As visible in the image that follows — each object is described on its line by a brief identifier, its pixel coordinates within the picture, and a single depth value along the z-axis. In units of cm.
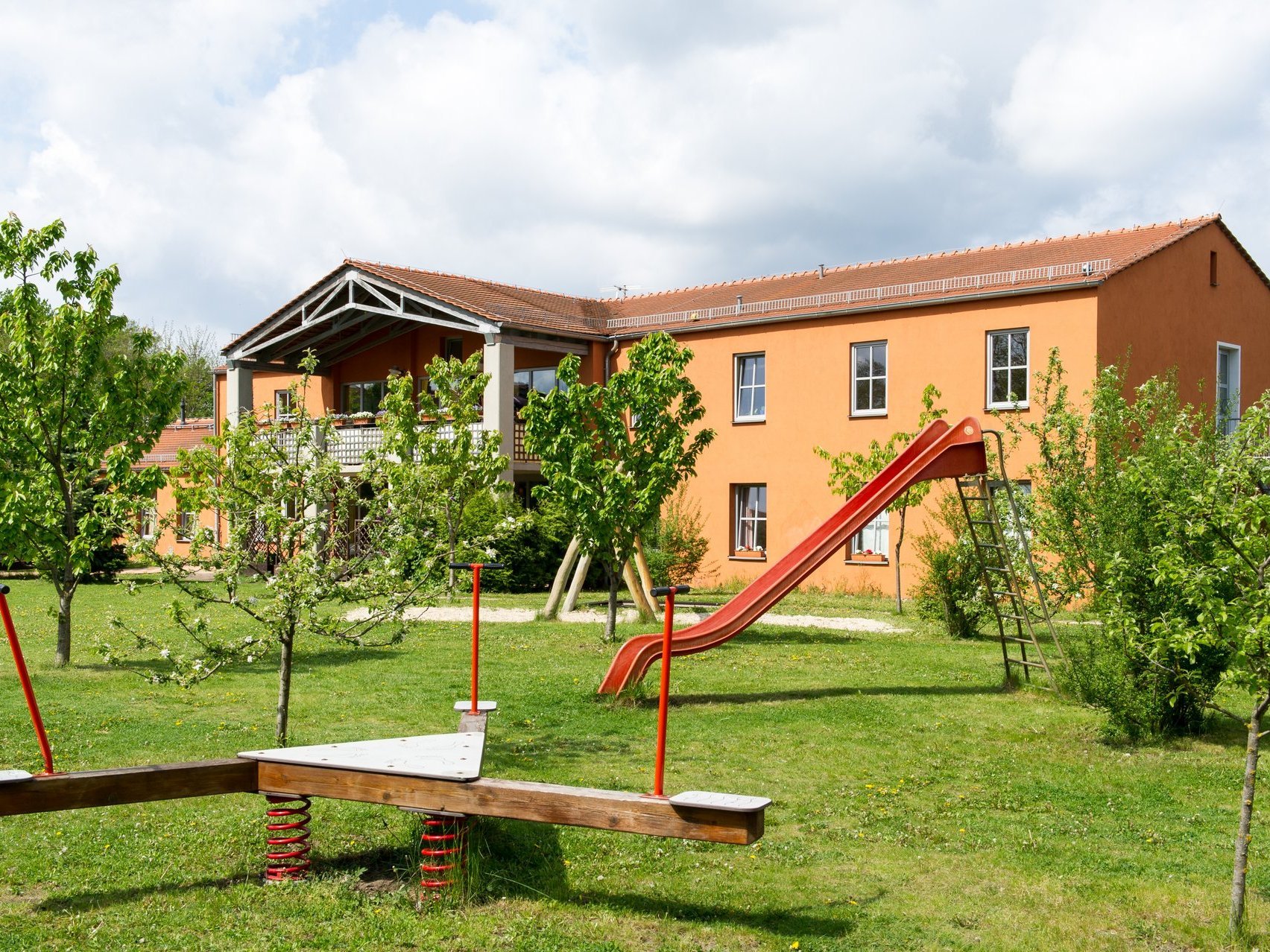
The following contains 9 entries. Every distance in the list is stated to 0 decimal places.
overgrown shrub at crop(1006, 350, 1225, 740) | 831
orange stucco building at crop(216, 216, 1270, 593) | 2100
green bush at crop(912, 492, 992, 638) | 1598
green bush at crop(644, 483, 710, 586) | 2392
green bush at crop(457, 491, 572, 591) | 2066
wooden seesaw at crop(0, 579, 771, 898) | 529
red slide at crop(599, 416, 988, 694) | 1221
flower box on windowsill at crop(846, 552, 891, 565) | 2272
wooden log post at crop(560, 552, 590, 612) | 1831
